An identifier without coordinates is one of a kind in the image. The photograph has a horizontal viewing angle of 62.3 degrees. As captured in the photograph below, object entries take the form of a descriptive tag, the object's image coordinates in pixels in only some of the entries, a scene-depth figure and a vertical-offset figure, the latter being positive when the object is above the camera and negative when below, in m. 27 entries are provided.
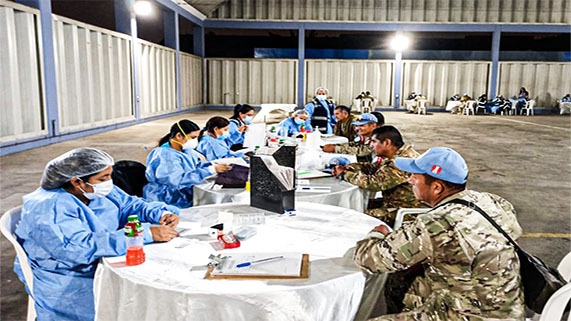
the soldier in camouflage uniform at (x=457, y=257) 1.71 -0.61
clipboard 1.79 -0.70
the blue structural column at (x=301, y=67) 21.48 +1.15
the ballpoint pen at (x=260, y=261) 1.89 -0.69
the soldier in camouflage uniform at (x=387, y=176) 3.44 -0.62
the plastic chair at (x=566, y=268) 2.17 -0.80
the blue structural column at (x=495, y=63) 21.53 +1.42
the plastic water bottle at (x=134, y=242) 1.93 -0.63
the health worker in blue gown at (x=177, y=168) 3.56 -0.60
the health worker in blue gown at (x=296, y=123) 7.23 -0.48
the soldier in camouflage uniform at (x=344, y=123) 7.36 -0.48
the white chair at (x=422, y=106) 20.94 -0.57
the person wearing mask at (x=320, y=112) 8.80 -0.37
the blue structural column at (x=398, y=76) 22.17 +0.78
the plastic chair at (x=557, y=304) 1.72 -0.77
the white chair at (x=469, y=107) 21.20 -0.61
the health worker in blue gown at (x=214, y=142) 5.21 -0.56
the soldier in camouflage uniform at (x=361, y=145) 5.25 -0.59
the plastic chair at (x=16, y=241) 2.04 -0.65
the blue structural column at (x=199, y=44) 21.44 +2.13
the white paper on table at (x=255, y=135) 5.44 -0.50
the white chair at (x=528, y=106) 21.38 -0.54
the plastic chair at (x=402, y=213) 3.24 -0.82
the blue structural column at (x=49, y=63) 9.20 +0.52
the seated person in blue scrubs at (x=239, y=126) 7.00 -0.51
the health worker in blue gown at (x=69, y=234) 1.94 -0.61
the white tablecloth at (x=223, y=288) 1.68 -0.72
